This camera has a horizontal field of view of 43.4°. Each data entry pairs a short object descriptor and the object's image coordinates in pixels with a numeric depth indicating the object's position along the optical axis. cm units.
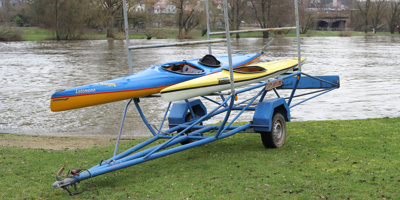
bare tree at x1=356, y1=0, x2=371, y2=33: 9388
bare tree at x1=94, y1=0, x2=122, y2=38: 5675
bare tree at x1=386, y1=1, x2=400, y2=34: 9291
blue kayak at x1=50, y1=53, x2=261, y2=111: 738
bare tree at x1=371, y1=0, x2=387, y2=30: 9538
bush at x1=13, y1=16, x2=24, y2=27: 9206
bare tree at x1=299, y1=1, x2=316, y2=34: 7990
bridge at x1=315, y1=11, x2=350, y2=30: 11294
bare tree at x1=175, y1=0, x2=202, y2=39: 6762
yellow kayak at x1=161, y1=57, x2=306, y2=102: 718
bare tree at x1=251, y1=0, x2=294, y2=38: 5478
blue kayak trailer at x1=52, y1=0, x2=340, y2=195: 653
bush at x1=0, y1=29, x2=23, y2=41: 6475
